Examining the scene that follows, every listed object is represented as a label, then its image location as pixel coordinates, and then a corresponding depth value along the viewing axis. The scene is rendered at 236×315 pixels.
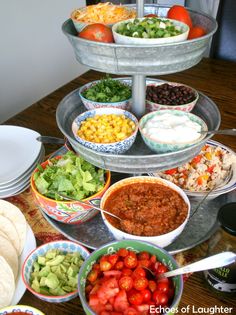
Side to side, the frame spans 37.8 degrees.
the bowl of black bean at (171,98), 1.05
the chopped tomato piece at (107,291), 0.66
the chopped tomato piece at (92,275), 0.71
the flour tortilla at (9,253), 0.82
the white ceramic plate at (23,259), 0.76
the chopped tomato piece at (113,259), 0.72
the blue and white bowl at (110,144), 0.85
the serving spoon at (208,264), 0.63
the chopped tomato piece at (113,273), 0.70
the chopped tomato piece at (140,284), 0.67
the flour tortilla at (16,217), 0.89
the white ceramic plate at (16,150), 1.09
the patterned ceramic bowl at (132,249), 0.67
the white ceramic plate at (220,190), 0.92
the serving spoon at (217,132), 0.85
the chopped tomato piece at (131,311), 0.63
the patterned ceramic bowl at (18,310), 0.69
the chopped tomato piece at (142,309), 0.64
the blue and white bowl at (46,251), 0.73
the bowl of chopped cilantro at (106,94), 1.06
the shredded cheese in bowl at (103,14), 0.95
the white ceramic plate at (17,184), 1.02
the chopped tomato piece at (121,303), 0.65
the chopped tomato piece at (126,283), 0.67
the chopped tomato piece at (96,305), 0.65
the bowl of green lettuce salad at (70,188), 0.88
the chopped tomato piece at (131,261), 0.72
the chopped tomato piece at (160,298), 0.66
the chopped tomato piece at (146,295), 0.66
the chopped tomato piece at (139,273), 0.69
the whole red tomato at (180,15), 0.89
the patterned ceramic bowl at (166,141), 0.83
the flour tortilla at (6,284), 0.74
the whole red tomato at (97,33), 0.81
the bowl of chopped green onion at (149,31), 0.74
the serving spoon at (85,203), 0.83
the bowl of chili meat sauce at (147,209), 0.80
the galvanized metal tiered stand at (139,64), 0.73
